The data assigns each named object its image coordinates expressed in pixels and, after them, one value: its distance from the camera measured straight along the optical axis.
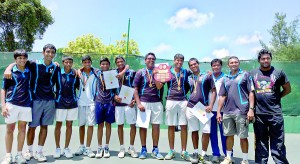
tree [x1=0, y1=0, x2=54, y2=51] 19.02
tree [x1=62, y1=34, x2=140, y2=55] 30.05
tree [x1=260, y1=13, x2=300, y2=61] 23.98
